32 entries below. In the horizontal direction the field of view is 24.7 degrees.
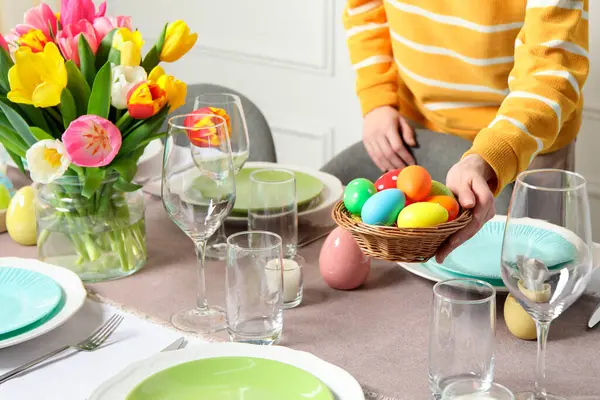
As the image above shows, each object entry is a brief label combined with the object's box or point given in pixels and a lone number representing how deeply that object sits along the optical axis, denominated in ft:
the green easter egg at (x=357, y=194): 5.23
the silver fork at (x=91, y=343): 4.73
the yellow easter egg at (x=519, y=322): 4.93
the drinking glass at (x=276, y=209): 5.49
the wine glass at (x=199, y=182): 5.02
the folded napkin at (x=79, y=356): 4.66
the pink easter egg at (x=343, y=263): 5.35
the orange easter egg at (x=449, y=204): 5.17
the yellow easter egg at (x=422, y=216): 5.02
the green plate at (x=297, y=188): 6.06
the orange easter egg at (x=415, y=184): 5.20
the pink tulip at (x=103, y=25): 5.49
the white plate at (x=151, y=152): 6.70
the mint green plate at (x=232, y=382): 4.54
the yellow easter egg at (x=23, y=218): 5.83
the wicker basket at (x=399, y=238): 4.97
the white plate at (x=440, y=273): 5.33
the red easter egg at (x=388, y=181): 5.38
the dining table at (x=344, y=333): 4.70
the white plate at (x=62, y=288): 4.88
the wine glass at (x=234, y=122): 5.61
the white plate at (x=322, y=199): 6.10
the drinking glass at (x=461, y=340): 4.39
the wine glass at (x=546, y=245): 4.28
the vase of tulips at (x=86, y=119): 5.17
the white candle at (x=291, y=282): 5.25
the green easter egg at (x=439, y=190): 5.30
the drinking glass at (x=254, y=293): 4.86
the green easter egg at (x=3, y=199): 6.09
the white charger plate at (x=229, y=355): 4.51
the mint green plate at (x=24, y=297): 4.97
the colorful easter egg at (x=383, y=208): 5.10
